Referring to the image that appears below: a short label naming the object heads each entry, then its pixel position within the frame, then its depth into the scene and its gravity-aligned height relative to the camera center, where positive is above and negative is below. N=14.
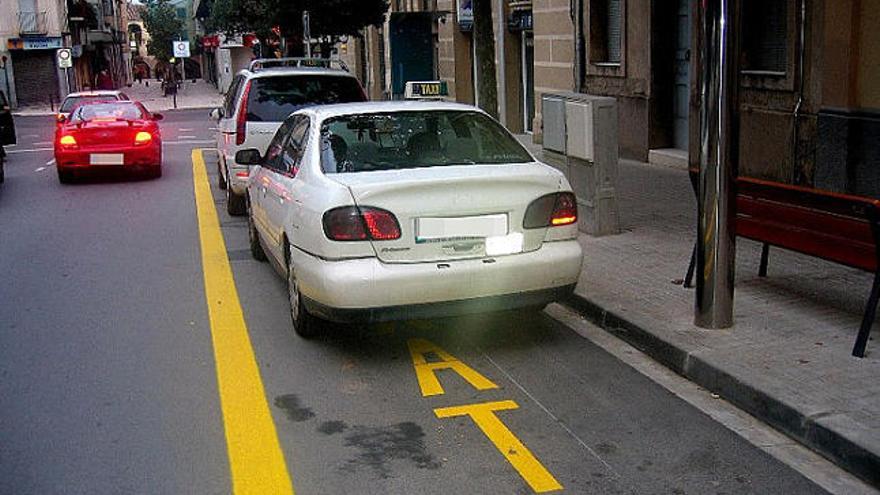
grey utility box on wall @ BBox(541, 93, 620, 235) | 9.80 -0.93
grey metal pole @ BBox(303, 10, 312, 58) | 23.39 +0.80
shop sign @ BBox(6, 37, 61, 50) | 50.81 +1.80
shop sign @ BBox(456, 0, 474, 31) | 24.30 +1.08
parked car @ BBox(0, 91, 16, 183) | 22.74 -1.00
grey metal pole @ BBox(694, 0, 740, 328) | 6.07 -0.67
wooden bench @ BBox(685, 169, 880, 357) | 5.68 -1.11
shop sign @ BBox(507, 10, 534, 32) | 21.36 +0.80
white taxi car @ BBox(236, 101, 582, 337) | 6.06 -1.01
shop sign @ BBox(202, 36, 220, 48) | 61.90 +1.94
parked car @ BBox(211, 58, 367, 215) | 12.05 -0.36
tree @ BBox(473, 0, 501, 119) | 12.34 +0.05
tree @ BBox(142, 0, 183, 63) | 87.12 +3.86
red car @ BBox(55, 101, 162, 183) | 16.86 -1.04
